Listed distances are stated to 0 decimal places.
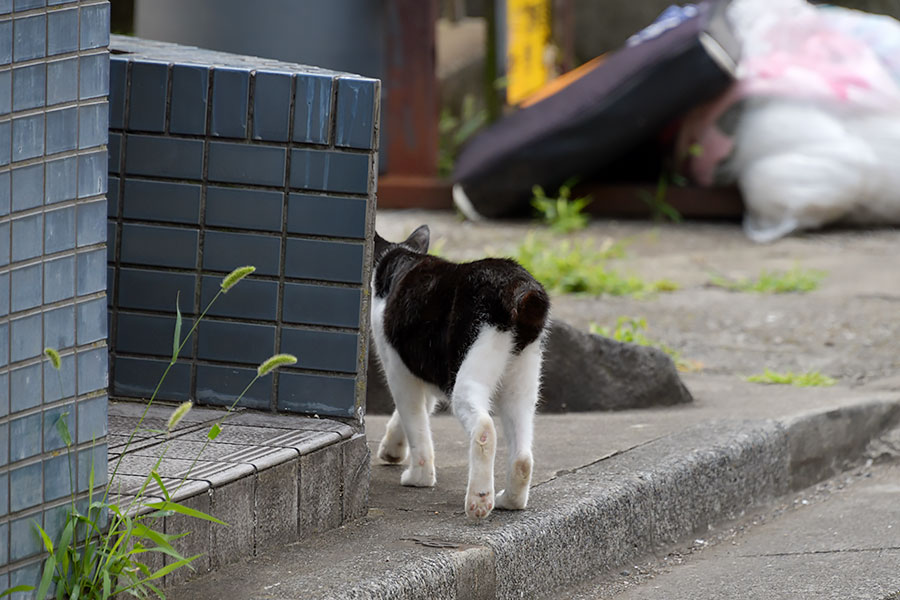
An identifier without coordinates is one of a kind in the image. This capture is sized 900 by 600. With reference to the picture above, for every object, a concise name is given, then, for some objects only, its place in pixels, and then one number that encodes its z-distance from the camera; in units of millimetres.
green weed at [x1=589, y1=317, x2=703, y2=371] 9445
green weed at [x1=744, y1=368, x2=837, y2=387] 8969
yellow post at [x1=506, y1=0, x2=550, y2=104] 17687
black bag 14758
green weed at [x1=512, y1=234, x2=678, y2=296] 11906
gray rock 8086
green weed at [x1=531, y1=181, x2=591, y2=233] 15367
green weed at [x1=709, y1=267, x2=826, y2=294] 12117
